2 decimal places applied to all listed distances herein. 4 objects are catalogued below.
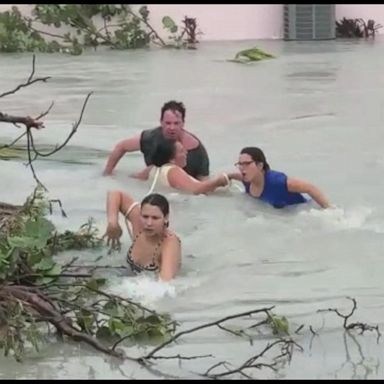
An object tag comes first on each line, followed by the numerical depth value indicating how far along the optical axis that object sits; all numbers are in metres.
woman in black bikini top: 10.40
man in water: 13.83
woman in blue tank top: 12.71
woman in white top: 13.32
